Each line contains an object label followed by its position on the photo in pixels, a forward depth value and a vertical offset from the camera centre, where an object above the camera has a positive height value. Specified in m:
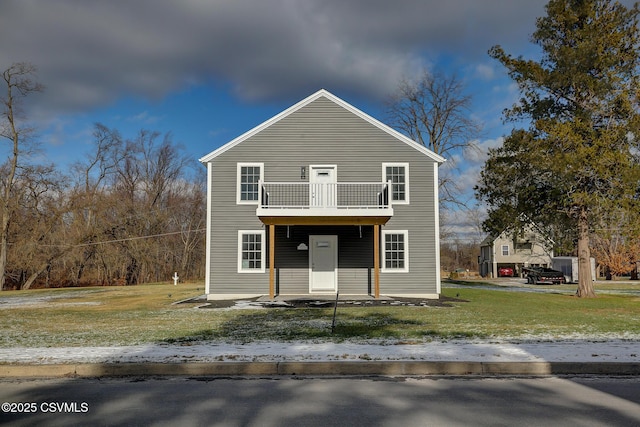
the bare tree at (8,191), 34.50 +4.94
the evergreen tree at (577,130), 18.38 +5.07
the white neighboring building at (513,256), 58.47 +0.25
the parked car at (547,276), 39.84 -1.46
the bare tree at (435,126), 35.20 +9.71
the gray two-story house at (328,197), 19.59 +2.24
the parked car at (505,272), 59.37 -1.62
